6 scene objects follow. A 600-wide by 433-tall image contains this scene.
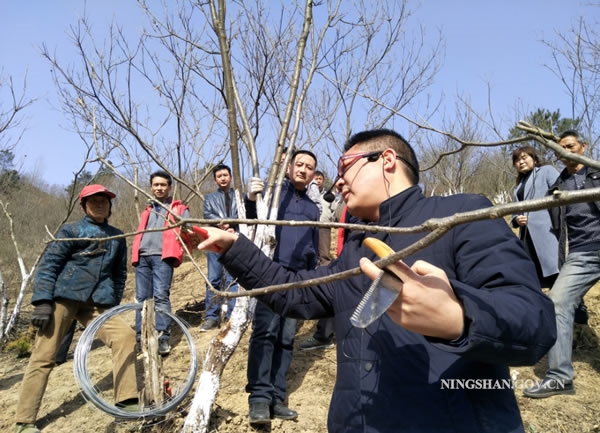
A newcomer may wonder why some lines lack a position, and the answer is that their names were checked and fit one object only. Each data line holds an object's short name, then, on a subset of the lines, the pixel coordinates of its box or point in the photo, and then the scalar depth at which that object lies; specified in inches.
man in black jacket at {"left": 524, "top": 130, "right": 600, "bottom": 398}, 126.3
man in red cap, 127.3
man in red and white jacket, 179.8
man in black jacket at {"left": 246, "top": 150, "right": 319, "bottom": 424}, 120.7
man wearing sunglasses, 34.3
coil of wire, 108.7
